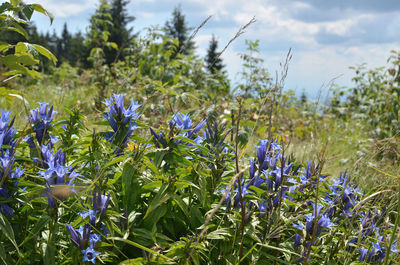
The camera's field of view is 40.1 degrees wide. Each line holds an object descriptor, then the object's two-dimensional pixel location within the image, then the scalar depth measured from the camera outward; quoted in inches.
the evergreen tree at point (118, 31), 1290.9
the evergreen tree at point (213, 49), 1217.8
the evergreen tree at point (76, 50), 1261.8
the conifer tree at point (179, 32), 1350.4
